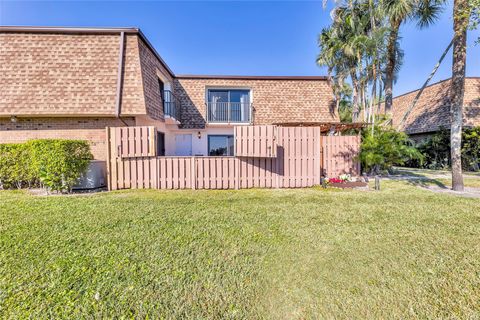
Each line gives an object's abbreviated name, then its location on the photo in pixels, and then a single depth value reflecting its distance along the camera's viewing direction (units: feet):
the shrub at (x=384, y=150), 29.27
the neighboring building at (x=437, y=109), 50.22
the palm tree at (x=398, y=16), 35.76
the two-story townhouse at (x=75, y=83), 26.76
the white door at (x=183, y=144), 47.73
